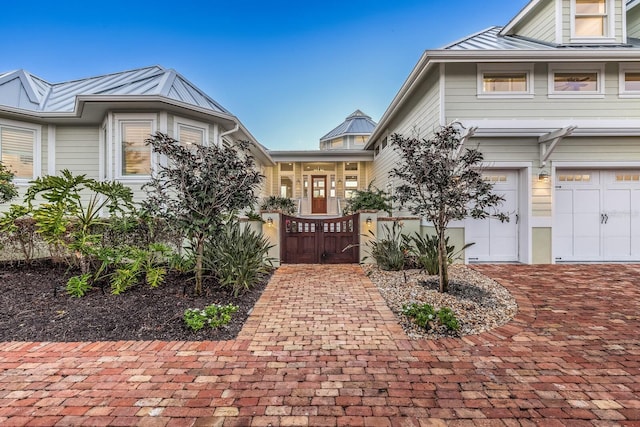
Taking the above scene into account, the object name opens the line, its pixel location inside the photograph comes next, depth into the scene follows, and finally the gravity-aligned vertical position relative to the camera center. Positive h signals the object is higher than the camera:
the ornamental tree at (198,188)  4.14 +0.38
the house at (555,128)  6.20 +1.89
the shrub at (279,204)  12.48 +0.42
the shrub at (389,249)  6.07 -0.81
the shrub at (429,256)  5.42 -0.84
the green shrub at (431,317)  3.27 -1.25
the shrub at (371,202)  8.05 +0.33
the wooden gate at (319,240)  7.02 -0.67
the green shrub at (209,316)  3.25 -1.25
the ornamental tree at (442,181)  4.17 +0.50
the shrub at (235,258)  4.60 -0.79
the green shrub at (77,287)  4.05 -1.08
